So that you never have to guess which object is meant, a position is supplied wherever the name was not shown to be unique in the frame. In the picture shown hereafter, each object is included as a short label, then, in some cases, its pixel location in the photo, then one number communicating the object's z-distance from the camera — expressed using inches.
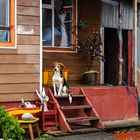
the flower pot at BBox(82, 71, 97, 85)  469.3
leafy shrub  335.6
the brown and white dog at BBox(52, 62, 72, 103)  403.5
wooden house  374.9
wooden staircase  383.6
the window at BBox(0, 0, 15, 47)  372.2
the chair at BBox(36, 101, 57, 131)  373.1
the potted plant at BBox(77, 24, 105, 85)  470.3
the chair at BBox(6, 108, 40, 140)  350.6
